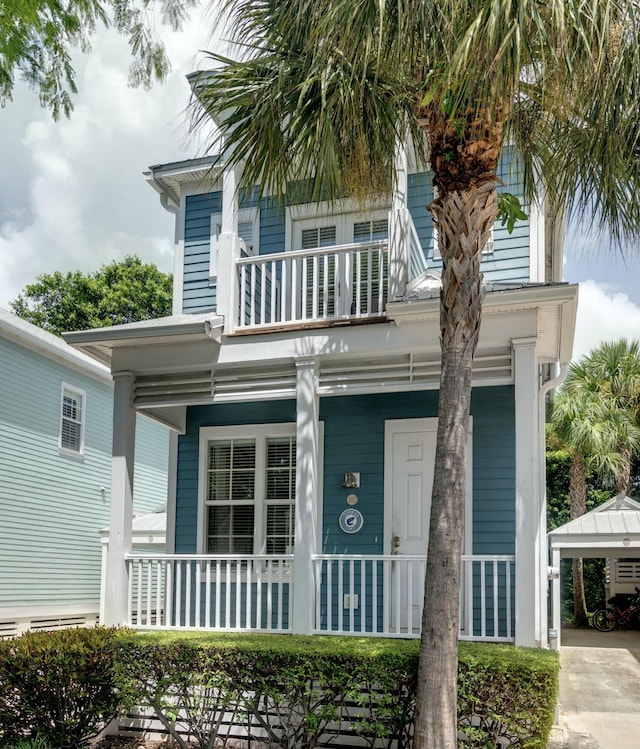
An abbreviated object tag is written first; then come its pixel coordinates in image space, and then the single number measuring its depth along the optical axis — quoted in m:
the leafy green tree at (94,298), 30.98
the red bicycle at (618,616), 20.59
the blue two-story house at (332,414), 8.71
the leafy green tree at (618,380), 22.64
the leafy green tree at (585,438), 21.81
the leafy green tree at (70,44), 6.96
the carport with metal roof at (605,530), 17.16
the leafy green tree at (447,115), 5.69
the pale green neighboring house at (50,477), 14.81
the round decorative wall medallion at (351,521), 10.46
